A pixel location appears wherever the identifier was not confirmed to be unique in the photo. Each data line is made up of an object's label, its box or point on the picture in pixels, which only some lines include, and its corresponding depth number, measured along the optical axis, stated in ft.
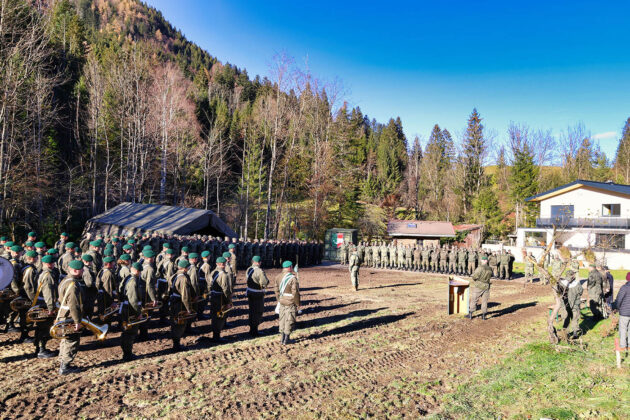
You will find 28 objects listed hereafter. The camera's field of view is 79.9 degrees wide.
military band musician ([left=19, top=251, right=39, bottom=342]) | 25.84
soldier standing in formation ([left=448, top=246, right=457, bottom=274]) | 72.79
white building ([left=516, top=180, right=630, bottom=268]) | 95.66
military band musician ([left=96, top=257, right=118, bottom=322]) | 25.25
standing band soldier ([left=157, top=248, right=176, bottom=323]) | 31.58
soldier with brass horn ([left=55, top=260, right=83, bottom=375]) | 20.94
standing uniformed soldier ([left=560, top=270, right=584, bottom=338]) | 29.63
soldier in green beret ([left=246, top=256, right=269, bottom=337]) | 28.83
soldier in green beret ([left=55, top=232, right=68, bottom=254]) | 44.22
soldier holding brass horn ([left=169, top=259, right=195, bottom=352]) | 25.18
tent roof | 68.39
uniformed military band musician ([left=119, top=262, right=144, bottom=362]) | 23.07
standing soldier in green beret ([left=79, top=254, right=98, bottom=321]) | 21.77
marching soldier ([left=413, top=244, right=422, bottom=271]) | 76.84
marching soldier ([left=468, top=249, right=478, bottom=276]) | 70.59
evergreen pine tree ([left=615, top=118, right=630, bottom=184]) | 184.96
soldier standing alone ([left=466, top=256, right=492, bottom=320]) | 35.35
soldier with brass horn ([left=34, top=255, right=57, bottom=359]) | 23.40
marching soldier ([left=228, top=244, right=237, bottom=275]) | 38.02
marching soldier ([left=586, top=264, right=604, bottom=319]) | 34.78
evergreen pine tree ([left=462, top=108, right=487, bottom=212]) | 165.89
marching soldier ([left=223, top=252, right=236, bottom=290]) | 28.13
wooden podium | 37.99
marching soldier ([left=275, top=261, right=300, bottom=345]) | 27.20
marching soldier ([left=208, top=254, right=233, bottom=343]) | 27.40
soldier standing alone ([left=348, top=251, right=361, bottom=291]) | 50.88
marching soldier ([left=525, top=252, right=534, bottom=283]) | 64.17
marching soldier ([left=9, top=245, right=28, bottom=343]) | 26.53
